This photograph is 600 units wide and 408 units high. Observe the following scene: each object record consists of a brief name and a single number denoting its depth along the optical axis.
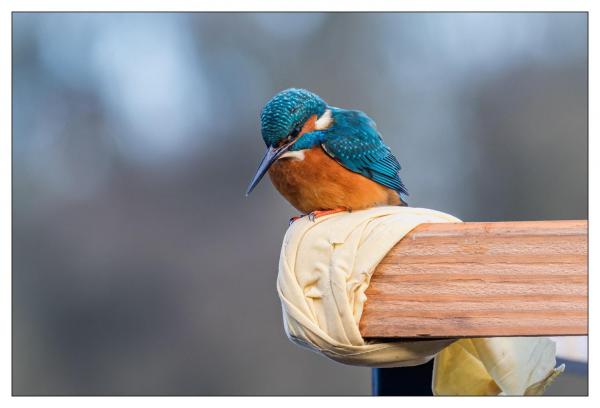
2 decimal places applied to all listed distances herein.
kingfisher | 5.01
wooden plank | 4.85
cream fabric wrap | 4.87
